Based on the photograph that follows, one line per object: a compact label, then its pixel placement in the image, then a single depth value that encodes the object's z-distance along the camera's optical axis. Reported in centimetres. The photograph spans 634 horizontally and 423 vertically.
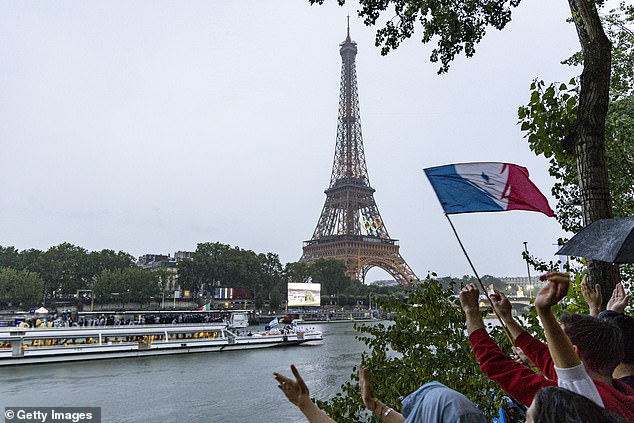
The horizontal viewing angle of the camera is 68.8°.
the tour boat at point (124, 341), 2448
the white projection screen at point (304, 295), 5987
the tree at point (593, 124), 420
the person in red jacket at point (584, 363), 186
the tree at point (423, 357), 440
